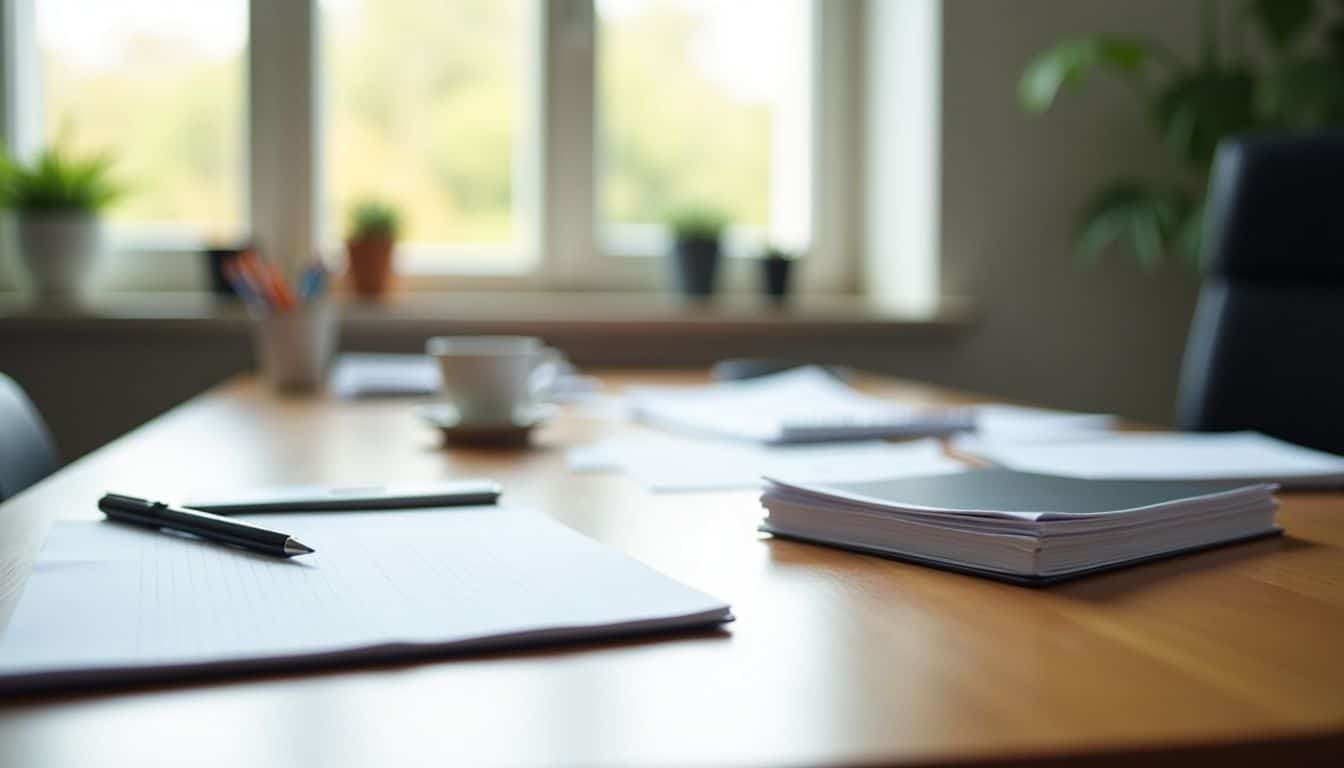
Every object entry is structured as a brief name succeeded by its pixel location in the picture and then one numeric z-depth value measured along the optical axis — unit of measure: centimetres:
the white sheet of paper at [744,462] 92
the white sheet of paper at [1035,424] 119
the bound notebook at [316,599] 45
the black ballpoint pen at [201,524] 61
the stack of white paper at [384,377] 157
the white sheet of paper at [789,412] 114
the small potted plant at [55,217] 226
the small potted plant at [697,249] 247
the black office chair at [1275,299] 144
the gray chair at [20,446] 110
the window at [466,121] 247
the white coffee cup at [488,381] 119
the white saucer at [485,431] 116
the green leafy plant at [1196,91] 219
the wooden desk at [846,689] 37
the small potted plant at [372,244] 238
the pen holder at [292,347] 170
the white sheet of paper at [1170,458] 89
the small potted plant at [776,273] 250
